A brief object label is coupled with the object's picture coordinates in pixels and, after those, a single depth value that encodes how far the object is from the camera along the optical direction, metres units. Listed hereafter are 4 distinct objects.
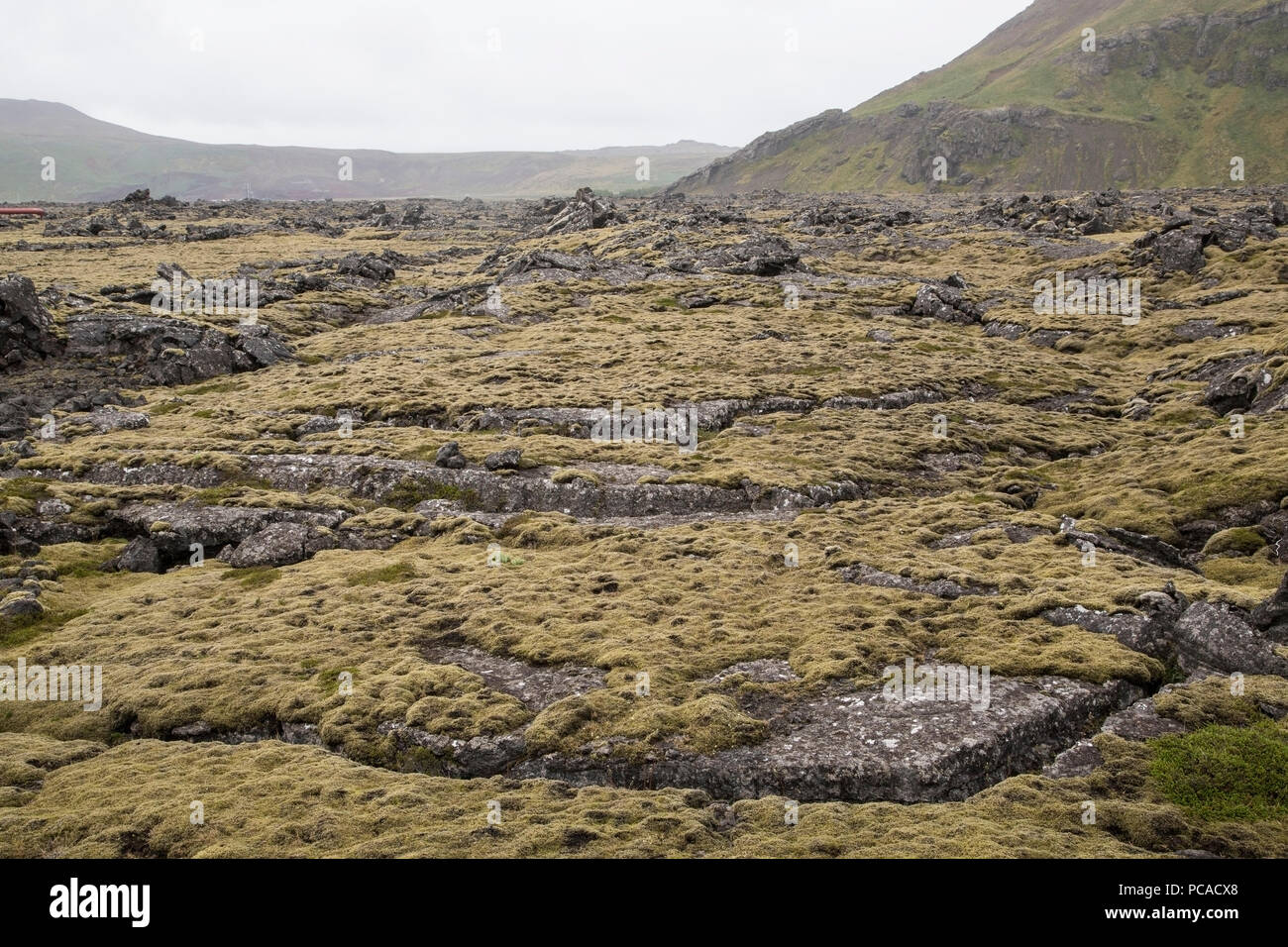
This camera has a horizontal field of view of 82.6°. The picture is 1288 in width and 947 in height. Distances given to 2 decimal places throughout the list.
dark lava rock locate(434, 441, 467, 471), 38.28
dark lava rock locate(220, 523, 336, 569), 30.11
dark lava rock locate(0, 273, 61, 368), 58.88
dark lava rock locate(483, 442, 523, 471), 37.59
